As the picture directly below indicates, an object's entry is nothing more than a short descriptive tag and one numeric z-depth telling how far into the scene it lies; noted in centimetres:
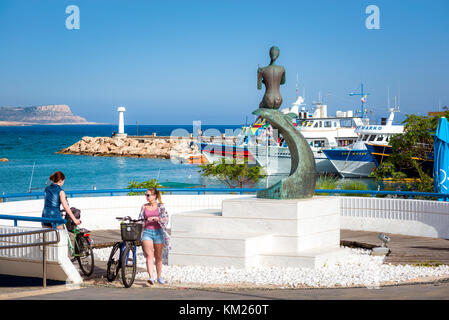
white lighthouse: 11886
